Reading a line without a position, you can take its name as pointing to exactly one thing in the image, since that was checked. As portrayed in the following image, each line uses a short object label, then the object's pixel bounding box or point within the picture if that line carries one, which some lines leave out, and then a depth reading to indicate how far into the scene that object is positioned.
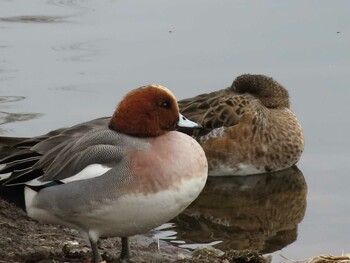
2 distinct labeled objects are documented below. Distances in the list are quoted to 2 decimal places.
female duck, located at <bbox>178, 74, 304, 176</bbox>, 17.94
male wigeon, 10.62
